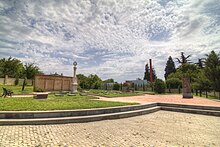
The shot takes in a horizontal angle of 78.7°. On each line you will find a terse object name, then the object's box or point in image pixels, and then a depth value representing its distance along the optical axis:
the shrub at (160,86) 21.80
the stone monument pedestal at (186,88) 13.86
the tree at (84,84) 30.91
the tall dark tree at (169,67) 54.84
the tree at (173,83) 24.92
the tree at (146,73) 60.57
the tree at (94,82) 33.08
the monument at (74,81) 17.45
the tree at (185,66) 38.63
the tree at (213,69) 18.06
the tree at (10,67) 38.11
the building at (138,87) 29.00
